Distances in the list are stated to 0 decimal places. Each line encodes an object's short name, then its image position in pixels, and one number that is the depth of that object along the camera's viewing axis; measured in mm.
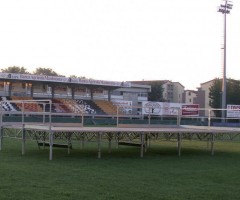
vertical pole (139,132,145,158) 15344
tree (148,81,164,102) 106875
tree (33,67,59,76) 123019
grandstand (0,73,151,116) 55312
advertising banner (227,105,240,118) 48988
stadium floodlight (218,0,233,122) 47406
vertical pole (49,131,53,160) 13438
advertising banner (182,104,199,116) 45238
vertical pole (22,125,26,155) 14908
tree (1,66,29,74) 111438
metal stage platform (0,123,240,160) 14508
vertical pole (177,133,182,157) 16263
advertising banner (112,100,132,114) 57000
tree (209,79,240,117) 75000
